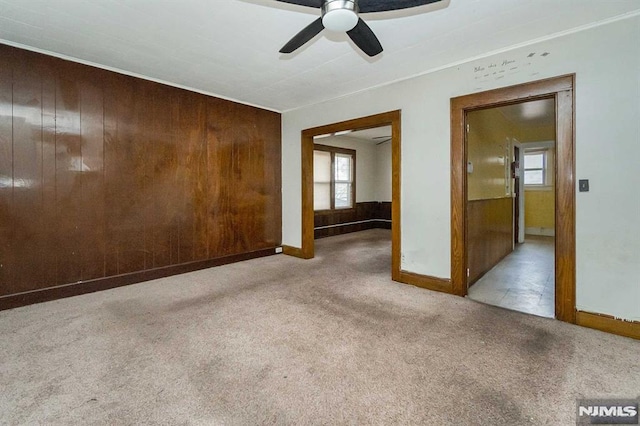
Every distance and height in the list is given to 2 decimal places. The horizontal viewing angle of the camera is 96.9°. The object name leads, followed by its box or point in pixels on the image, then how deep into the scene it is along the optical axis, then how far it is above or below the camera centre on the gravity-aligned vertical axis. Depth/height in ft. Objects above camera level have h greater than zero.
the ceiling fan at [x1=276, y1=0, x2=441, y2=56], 5.64 +4.11
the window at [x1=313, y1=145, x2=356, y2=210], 23.75 +2.70
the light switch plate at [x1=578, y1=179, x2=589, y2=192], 8.07 +0.61
